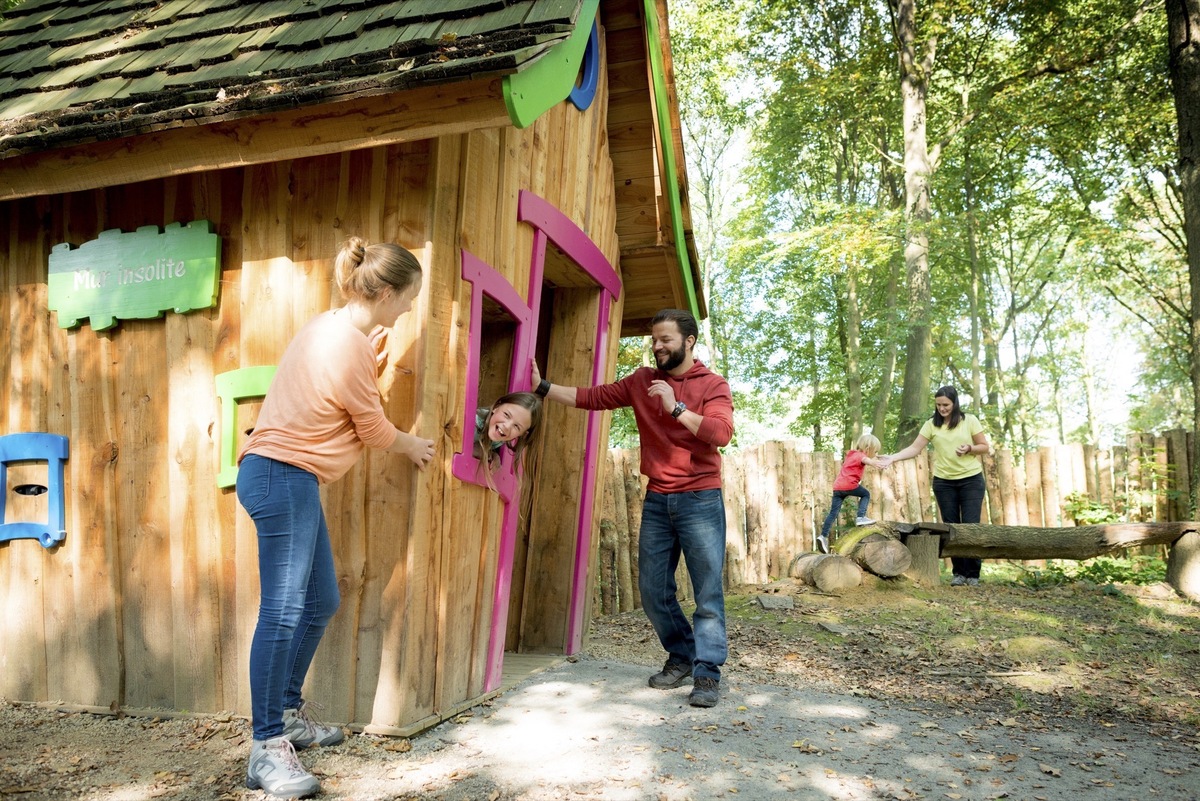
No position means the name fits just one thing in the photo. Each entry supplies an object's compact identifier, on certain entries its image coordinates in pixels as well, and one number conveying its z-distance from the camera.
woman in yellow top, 8.53
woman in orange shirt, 3.06
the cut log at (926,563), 8.07
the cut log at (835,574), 7.84
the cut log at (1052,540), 8.16
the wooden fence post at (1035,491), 10.84
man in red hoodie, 4.52
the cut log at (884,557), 7.93
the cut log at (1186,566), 7.79
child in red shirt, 10.00
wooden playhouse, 3.52
